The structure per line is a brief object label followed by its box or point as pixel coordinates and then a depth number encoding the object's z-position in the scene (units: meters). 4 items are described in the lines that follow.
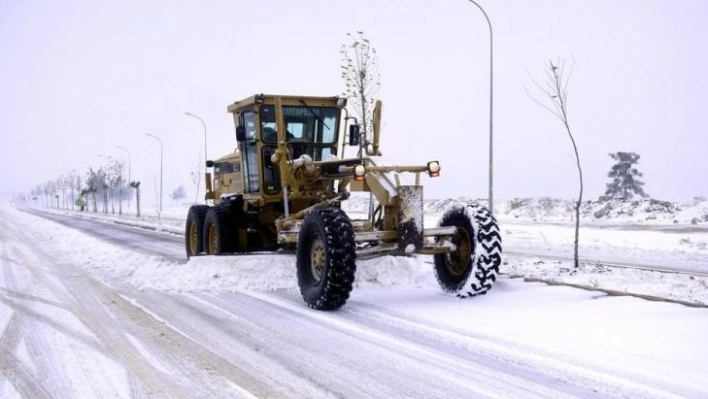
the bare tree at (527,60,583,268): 10.53
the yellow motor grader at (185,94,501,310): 6.81
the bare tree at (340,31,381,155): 22.03
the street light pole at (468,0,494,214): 17.50
